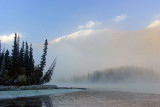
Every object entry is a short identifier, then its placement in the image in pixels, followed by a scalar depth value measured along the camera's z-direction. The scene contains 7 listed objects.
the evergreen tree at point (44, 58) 89.79
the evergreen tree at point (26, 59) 84.97
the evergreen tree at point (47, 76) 91.25
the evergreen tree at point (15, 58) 77.31
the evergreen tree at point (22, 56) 83.78
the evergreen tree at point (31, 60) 85.98
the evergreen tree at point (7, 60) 79.31
